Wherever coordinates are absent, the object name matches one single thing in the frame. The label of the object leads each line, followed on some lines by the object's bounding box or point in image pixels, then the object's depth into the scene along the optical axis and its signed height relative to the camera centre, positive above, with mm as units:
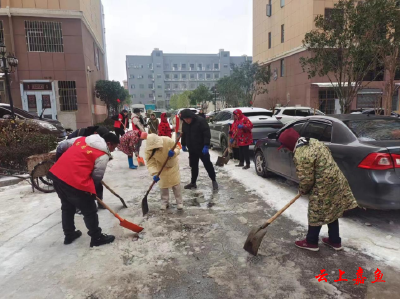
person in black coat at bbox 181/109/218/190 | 5473 -616
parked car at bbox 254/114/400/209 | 3277 -602
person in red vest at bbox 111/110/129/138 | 9492 -439
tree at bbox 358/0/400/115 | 10406 +2687
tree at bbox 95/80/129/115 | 21609 +1435
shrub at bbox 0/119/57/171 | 6738 -774
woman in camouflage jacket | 2861 -814
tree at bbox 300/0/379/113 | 10984 +2442
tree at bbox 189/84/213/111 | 53581 +2430
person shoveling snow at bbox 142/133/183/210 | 4348 -848
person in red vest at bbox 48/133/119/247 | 3125 -727
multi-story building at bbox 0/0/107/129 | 16594 +3422
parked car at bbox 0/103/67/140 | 10392 -359
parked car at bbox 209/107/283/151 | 8227 -562
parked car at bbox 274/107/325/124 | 13797 -406
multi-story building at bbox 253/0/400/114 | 24125 +4729
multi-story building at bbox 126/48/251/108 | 97312 +12295
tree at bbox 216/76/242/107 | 32875 +1860
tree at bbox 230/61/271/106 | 31453 +3133
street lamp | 9062 +1911
